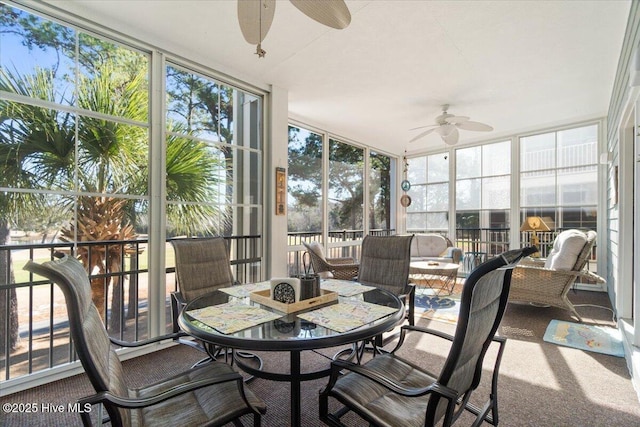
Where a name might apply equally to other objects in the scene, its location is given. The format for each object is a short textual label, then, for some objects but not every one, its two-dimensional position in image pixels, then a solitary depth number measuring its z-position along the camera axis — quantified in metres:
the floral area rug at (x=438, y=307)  3.66
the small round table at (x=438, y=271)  4.37
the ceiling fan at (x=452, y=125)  4.14
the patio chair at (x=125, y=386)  0.90
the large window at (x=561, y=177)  4.94
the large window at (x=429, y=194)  6.63
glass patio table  1.24
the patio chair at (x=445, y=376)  1.02
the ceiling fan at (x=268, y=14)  1.60
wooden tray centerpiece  1.60
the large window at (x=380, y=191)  6.51
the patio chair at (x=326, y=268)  3.67
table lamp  4.66
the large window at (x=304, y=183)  4.87
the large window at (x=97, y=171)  2.21
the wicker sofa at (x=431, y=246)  5.80
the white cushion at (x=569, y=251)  3.48
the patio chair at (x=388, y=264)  2.55
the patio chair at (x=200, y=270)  2.29
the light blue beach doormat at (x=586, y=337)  2.76
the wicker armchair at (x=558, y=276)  3.43
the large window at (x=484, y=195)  5.82
